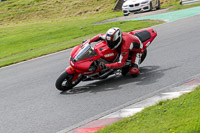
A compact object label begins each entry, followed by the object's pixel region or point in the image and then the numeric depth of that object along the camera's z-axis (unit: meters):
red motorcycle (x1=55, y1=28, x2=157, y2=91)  17.11
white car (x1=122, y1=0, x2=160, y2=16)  51.53
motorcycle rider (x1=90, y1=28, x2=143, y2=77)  17.17
